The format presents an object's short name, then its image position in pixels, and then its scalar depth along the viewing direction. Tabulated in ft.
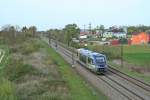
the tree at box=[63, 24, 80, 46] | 466.66
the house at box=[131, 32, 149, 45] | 503.20
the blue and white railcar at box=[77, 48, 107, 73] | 154.92
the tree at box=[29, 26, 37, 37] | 610.73
